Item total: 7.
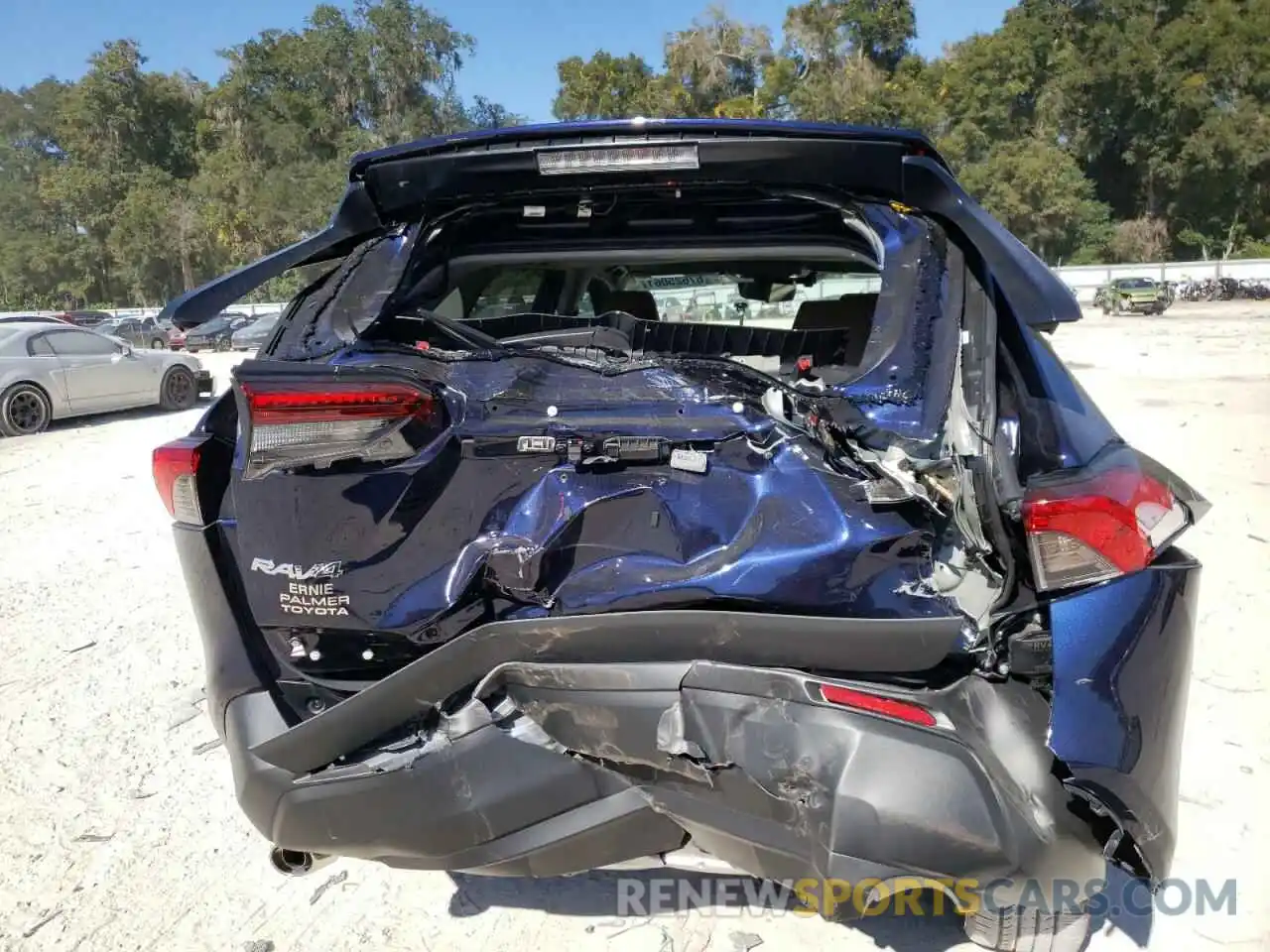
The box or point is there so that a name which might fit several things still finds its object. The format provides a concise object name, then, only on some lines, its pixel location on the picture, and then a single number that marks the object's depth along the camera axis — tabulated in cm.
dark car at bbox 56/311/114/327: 3422
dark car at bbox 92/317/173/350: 2888
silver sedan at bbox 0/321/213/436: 1109
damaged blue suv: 159
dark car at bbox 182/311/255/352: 3023
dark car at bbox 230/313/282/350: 2626
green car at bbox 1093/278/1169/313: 3019
